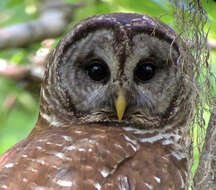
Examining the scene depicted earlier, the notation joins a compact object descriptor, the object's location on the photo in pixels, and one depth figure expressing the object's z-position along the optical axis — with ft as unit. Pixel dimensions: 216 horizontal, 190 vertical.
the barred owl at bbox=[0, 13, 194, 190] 20.63
